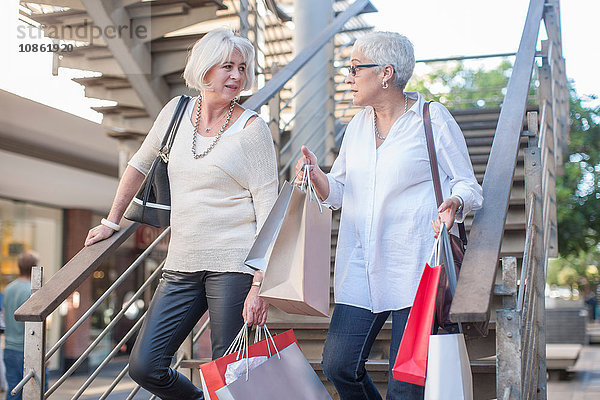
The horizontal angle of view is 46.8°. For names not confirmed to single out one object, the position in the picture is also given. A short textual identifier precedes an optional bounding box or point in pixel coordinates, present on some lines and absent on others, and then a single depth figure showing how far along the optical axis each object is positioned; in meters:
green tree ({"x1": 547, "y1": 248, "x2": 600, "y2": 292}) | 36.72
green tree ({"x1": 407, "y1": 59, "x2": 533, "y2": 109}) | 29.39
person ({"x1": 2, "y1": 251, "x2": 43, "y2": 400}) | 5.52
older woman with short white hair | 2.23
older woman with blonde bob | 2.35
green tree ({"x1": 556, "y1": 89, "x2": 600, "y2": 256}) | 11.85
